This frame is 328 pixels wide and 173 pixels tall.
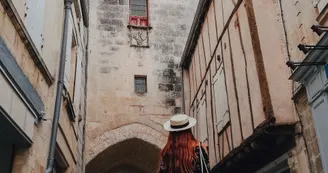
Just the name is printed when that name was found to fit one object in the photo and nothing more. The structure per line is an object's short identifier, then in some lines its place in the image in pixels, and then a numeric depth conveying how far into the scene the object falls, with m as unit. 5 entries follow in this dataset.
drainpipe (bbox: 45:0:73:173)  4.30
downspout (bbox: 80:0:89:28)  7.55
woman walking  2.87
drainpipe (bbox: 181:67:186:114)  9.42
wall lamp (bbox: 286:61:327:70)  3.45
